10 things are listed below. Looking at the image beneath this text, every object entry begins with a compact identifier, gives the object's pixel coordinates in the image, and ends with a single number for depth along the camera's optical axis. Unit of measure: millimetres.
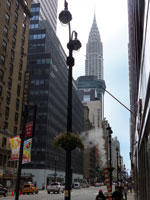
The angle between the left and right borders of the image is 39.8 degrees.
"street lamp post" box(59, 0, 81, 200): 6939
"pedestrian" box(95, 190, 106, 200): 11949
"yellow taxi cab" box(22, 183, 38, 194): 36436
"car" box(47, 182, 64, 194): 39150
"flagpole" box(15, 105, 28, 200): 8583
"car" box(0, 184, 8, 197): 29051
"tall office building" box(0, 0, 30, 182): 40813
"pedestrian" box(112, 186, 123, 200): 11756
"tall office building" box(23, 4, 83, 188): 62747
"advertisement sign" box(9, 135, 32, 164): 26972
